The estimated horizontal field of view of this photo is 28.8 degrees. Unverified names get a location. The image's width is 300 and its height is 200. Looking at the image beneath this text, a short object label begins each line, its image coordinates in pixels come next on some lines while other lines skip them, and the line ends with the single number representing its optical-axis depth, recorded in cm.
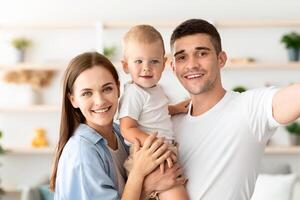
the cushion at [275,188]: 441
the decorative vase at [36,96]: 561
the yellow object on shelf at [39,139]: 554
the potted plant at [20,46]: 553
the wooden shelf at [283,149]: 539
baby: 209
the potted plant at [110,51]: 546
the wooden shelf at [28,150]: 549
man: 195
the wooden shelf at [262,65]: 534
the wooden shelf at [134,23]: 538
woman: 188
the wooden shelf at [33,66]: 546
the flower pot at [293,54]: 541
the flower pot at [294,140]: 545
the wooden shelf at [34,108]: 546
